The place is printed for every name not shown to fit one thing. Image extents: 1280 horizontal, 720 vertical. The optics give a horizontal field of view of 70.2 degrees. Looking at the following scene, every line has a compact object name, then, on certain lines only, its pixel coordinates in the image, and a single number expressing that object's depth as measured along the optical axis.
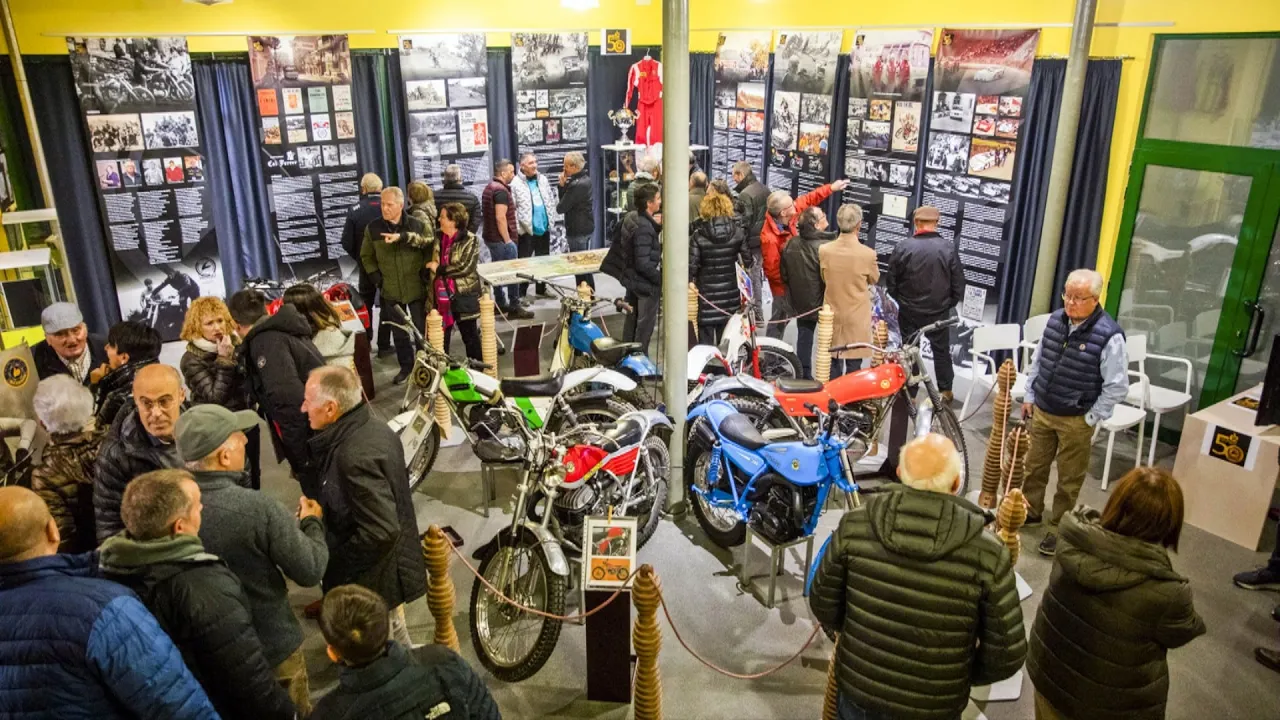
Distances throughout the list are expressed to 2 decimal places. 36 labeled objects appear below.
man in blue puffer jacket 2.26
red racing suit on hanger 9.93
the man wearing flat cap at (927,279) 6.16
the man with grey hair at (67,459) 3.54
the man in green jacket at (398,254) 6.71
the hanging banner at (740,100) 9.18
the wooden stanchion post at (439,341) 6.09
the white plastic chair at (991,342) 6.20
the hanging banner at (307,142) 7.91
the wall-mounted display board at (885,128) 7.22
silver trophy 10.17
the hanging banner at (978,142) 6.50
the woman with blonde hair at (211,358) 4.44
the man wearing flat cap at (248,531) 2.85
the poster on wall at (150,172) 7.21
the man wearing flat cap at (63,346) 4.48
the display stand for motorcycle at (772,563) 4.32
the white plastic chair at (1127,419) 5.43
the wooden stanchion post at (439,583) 3.52
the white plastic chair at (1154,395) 5.66
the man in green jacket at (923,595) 2.56
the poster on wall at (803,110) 8.18
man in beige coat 6.21
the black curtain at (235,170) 7.91
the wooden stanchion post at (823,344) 6.27
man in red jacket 6.87
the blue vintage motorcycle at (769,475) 4.09
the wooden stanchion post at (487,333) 6.81
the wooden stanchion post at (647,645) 3.25
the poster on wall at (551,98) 9.29
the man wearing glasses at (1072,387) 4.50
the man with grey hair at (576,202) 8.86
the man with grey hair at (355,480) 3.22
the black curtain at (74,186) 7.22
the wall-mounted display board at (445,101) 8.62
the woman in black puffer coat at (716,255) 6.49
